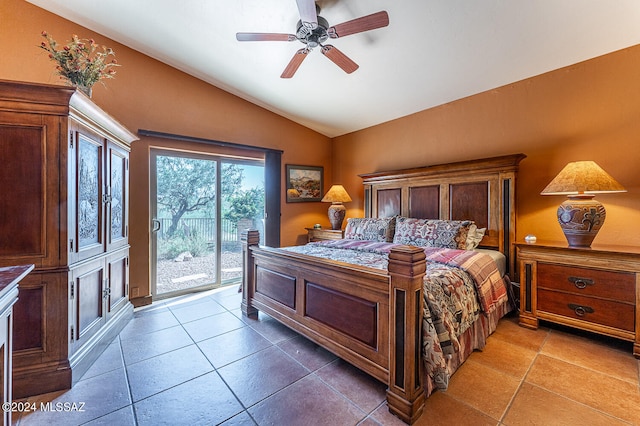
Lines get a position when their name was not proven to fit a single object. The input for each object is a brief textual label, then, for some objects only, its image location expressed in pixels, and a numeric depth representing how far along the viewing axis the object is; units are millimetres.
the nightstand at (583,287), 2074
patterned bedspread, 1552
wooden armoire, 1687
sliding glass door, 3529
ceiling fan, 1851
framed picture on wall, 4547
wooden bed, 1496
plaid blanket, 2201
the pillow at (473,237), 2891
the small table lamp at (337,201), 4344
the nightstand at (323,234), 4160
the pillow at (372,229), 3404
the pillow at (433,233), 2828
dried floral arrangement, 1976
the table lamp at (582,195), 2234
